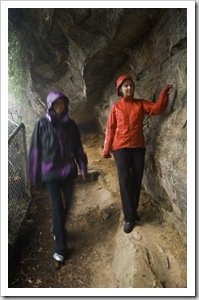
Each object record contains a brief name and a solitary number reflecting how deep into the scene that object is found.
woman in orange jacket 3.01
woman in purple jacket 2.82
